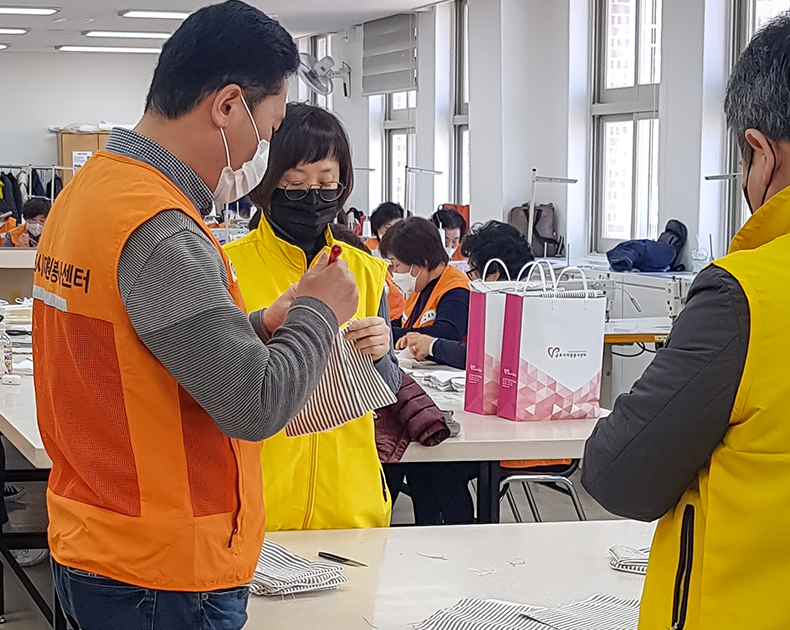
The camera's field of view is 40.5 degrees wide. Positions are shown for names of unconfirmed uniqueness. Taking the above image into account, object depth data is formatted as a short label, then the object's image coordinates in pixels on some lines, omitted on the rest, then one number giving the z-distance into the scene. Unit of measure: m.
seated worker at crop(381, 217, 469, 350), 4.30
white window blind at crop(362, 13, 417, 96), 10.16
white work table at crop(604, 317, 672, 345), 5.13
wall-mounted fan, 9.22
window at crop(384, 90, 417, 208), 11.12
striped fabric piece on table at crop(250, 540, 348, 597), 1.64
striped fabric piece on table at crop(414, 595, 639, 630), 1.52
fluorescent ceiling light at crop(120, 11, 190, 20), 10.41
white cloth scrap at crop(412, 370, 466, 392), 3.49
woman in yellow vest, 2.03
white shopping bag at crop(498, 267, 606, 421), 2.68
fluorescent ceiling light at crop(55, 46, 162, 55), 14.08
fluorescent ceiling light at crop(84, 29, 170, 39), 12.29
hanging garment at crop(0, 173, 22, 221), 13.55
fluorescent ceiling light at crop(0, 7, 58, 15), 10.33
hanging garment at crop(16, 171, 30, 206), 13.76
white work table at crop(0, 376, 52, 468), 2.44
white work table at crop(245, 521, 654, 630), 1.59
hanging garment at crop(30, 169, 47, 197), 13.98
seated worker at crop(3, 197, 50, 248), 7.70
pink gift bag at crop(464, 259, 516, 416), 2.76
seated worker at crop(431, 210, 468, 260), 8.18
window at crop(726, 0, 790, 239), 6.41
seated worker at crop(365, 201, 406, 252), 7.62
